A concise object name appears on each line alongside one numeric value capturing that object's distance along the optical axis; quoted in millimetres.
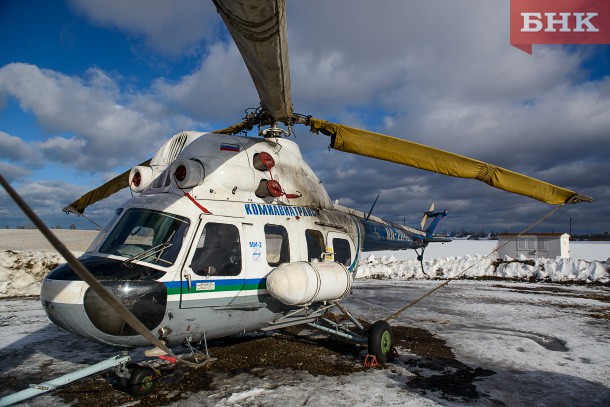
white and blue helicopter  4551
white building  25812
